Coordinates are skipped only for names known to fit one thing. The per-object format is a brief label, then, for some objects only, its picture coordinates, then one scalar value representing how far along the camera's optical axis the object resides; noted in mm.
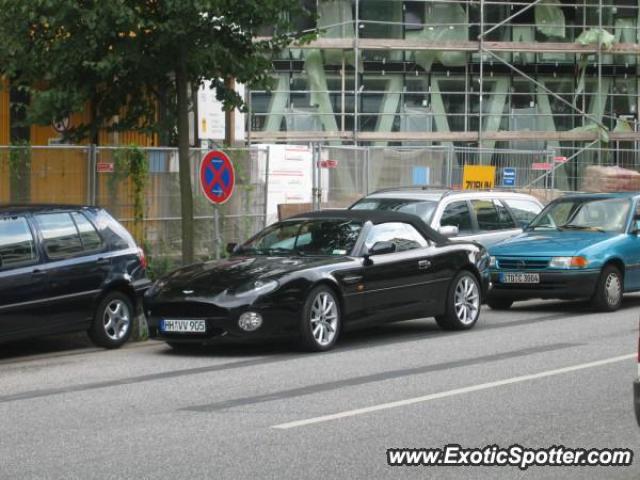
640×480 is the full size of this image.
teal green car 18031
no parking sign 17734
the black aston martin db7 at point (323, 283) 13594
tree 16891
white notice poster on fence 27141
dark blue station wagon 13734
